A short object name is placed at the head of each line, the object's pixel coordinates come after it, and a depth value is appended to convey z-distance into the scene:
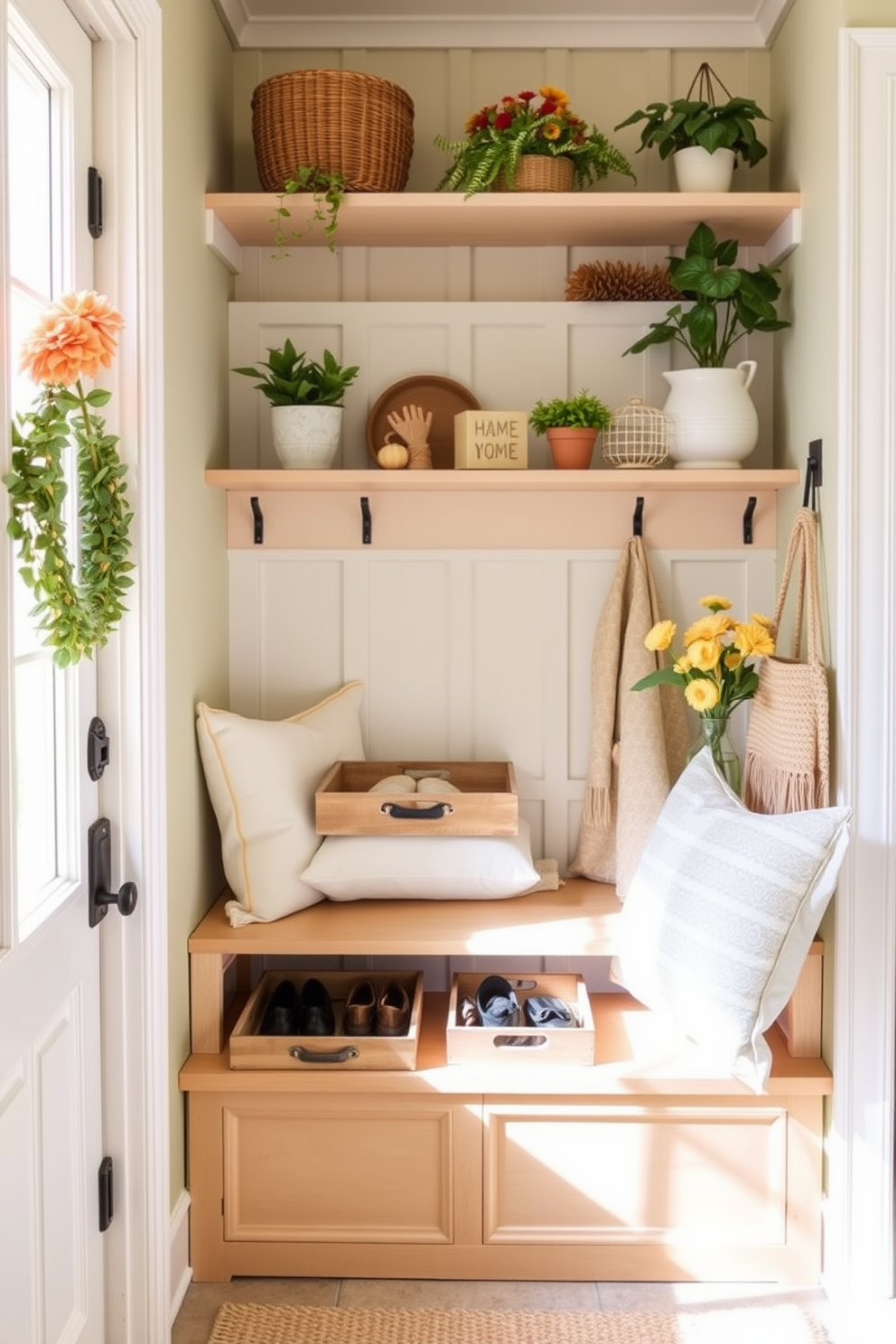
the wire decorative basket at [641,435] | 2.58
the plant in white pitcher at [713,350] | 2.48
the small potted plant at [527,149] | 2.49
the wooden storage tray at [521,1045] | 2.32
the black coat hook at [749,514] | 2.70
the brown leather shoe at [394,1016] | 2.42
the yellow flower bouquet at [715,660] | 2.35
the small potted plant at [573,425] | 2.57
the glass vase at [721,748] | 2.43
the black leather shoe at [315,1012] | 2.43
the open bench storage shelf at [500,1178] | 2.33
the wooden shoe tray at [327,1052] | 2.32
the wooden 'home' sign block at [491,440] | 2.56
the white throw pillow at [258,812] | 2.43
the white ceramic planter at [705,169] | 2.52
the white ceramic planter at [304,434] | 2.58
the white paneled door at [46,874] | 1.63
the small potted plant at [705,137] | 2.47
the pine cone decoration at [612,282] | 2.68
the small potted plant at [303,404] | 2.58
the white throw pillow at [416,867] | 2.48
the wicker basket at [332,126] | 2.47
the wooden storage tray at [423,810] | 2.44
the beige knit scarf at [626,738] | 2.62
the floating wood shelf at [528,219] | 2.47
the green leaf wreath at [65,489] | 1.54
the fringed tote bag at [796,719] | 2.27
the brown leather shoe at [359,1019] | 2.43
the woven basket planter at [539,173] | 2.53
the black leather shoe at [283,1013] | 2.44
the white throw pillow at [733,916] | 2.09
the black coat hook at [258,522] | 2.74
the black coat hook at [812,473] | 2.40
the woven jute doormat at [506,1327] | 2.18
